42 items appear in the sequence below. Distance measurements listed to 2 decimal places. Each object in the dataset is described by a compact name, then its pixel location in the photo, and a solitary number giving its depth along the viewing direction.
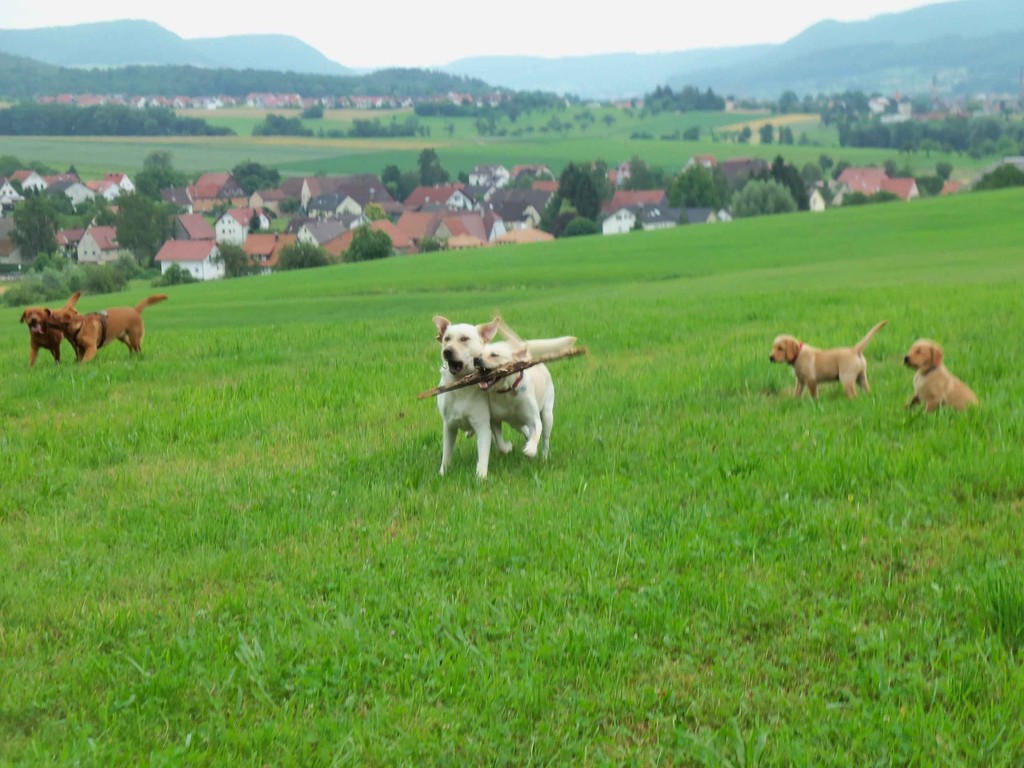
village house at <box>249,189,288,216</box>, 158.75
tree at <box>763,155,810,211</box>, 117.44
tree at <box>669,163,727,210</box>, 135.00
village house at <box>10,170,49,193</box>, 143.79
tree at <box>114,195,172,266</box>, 123.75
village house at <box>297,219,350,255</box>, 132.25
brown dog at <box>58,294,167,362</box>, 15.59
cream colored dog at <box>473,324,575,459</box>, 8.24
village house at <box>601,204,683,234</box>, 128.00
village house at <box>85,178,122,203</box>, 137.62
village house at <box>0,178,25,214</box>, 132.12
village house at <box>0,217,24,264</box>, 118.53
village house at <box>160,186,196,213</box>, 140.62
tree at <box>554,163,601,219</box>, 132.25
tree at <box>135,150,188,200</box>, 151.00
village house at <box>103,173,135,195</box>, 146.05
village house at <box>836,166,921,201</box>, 124.88
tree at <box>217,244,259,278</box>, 101.12
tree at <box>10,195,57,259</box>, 122.19
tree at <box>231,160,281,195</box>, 166.12
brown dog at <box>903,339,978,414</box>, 9.06
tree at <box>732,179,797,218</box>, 104.31
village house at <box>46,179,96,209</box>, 136.91
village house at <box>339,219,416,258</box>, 121.26
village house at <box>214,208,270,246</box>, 140.38
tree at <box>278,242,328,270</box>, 88.69
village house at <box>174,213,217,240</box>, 122.94
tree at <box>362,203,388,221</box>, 147.75
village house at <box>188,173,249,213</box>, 147.62
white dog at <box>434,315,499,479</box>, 8.05
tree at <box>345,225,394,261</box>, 88.81
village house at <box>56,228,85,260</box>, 115.64
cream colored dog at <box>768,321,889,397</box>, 10.43
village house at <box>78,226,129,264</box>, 110.06
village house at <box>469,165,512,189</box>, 180.88
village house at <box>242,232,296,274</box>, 108.94
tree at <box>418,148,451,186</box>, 182.88
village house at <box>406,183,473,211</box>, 162.25
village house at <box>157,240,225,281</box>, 101.19
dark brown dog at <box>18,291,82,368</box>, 15.02
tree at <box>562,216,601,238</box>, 121.00
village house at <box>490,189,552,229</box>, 153.25
